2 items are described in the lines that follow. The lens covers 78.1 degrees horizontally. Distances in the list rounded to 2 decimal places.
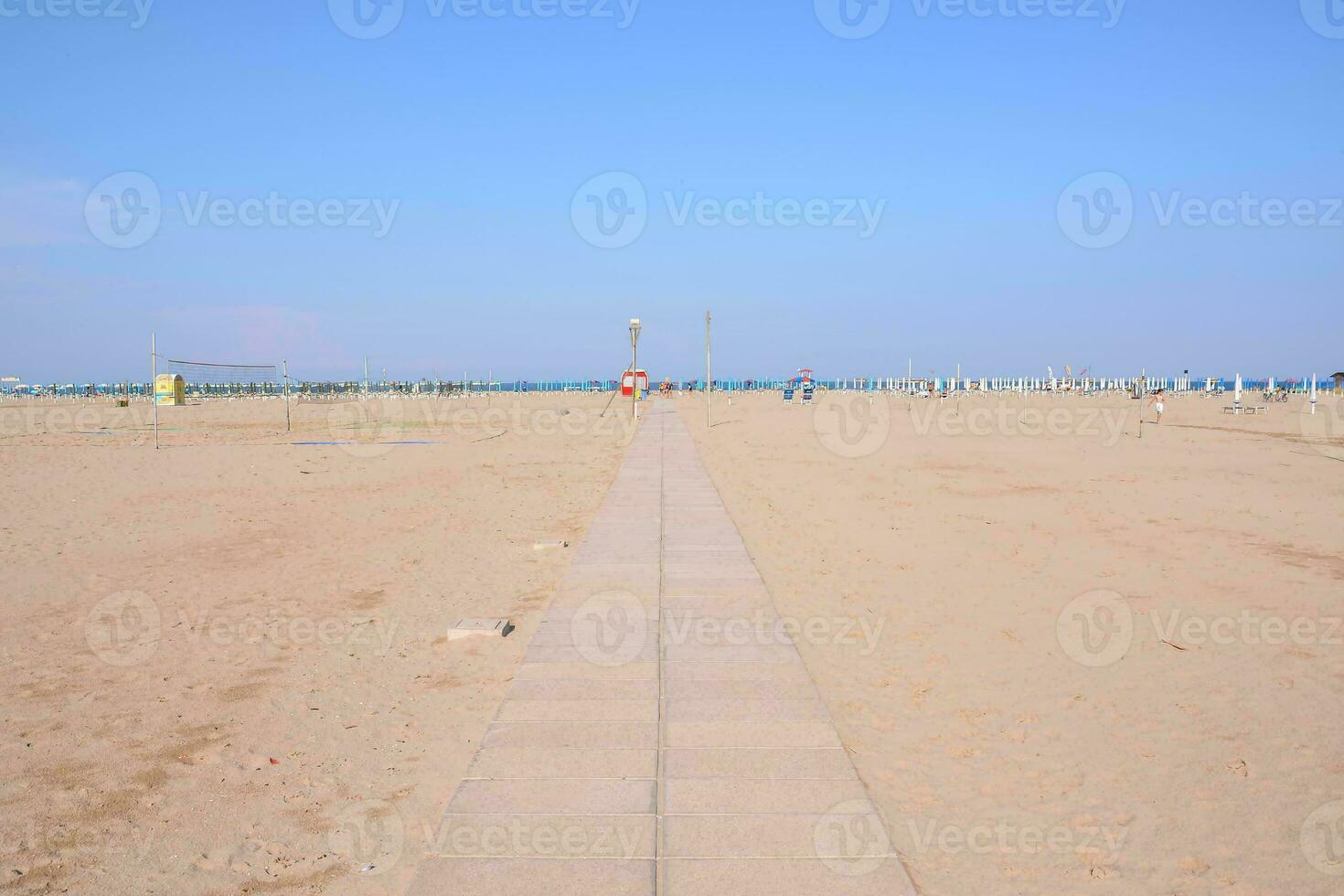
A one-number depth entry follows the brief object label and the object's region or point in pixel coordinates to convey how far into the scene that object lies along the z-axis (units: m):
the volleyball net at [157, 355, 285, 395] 90.11
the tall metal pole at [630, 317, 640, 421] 31.46
